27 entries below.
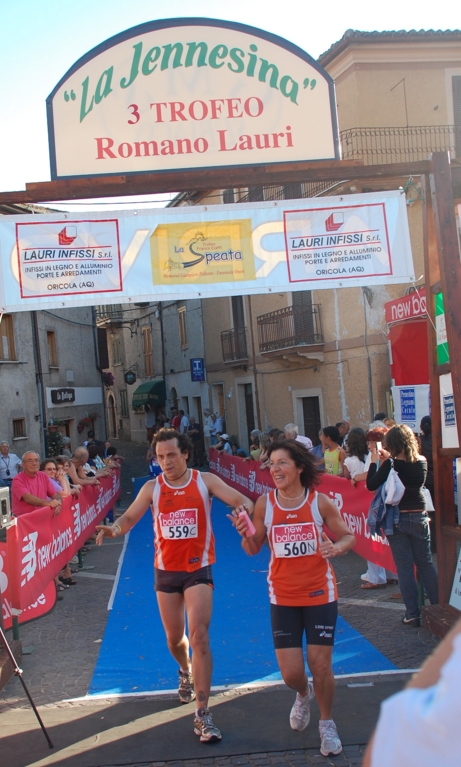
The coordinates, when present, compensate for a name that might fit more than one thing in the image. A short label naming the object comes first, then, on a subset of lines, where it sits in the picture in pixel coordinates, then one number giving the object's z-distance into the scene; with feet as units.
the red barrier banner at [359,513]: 25.57
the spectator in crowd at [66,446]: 54.03
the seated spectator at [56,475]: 31.76
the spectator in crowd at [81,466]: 39.09
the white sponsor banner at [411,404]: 39.29
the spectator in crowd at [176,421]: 92.99
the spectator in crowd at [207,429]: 93.43
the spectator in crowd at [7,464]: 51.37
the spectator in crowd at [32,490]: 28.09
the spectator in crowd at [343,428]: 41.26
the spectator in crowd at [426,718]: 3.57
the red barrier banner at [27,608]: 20.47
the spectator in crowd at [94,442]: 55.71
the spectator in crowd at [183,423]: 93.61
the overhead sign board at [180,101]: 19.15
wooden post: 18.17
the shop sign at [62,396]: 83.63
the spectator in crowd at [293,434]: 36.96
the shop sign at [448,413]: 19.29
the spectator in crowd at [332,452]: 33.14
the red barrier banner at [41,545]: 21.39
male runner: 15.72
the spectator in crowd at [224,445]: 71.67
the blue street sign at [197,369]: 102.89
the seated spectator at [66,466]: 33.49
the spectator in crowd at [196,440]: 93.64
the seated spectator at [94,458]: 48.11
